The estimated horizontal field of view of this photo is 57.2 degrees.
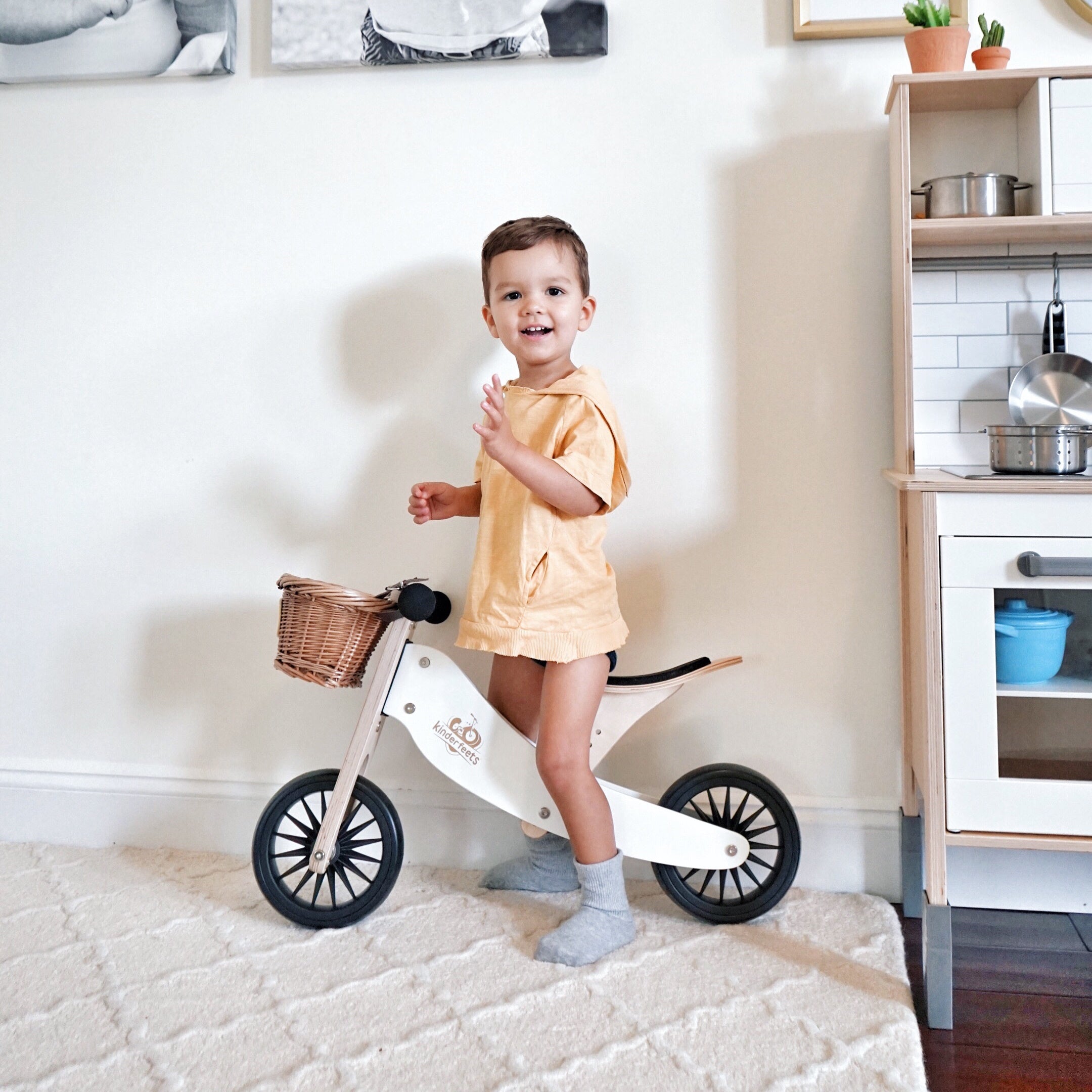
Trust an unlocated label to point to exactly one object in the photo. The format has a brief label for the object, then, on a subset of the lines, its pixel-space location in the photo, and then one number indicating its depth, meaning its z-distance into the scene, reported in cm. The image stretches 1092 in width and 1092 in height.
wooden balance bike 169
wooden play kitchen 146
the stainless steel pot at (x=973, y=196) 163
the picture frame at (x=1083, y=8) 174
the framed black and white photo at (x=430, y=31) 187
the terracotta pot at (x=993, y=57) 162
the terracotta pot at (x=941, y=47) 161
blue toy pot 148
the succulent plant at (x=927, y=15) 162
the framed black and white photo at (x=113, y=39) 198
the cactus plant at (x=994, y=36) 164
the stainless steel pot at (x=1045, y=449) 151
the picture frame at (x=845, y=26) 178
